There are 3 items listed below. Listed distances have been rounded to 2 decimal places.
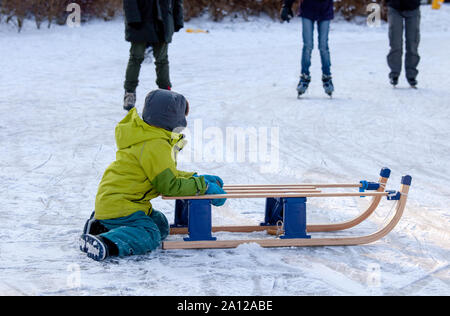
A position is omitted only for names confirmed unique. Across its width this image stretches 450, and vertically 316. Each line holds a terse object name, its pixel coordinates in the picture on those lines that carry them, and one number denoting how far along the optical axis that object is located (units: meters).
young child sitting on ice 6.07
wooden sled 6.39
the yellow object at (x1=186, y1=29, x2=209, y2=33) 29.28
